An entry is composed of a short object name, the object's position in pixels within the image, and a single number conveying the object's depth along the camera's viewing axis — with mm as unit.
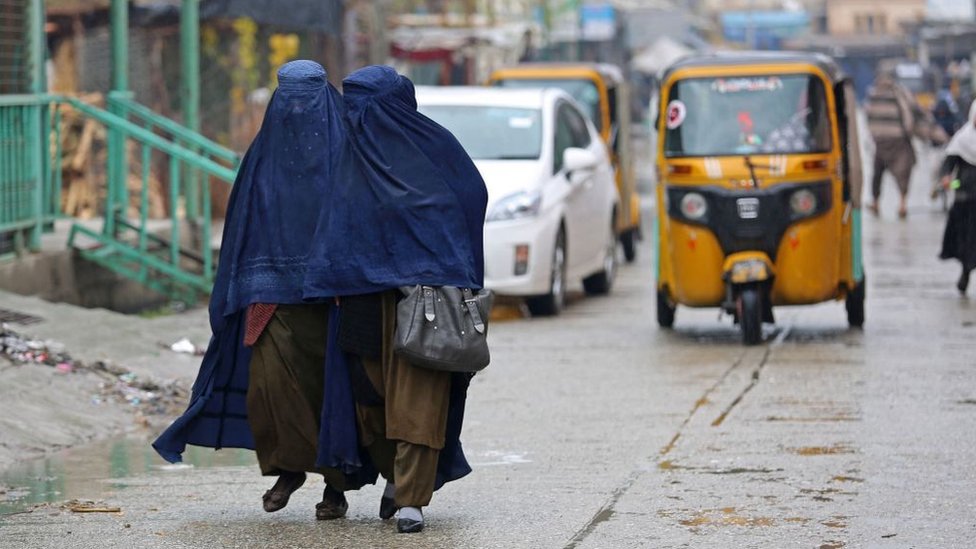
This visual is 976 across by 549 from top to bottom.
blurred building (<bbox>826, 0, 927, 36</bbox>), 100375
